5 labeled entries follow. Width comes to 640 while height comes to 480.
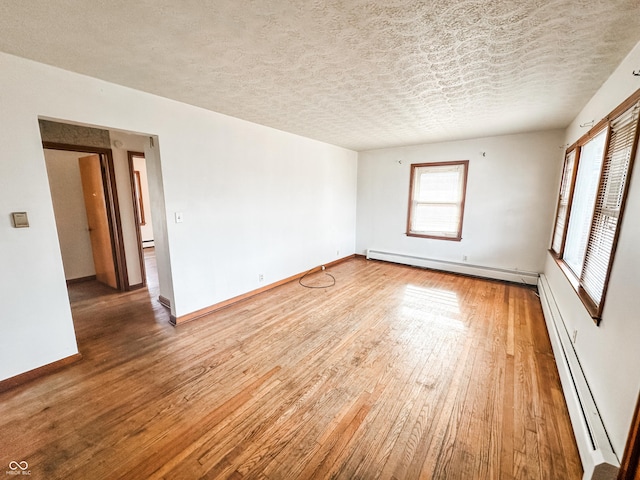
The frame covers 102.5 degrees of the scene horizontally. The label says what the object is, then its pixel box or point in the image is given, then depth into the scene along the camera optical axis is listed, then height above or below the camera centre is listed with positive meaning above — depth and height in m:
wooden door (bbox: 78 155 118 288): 3.75 -0.38
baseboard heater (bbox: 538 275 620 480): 1.22 -1.29
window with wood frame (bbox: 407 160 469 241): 4.73 -0.08
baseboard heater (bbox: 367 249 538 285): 4.23 -1.33
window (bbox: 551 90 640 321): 1.68 -0.05
